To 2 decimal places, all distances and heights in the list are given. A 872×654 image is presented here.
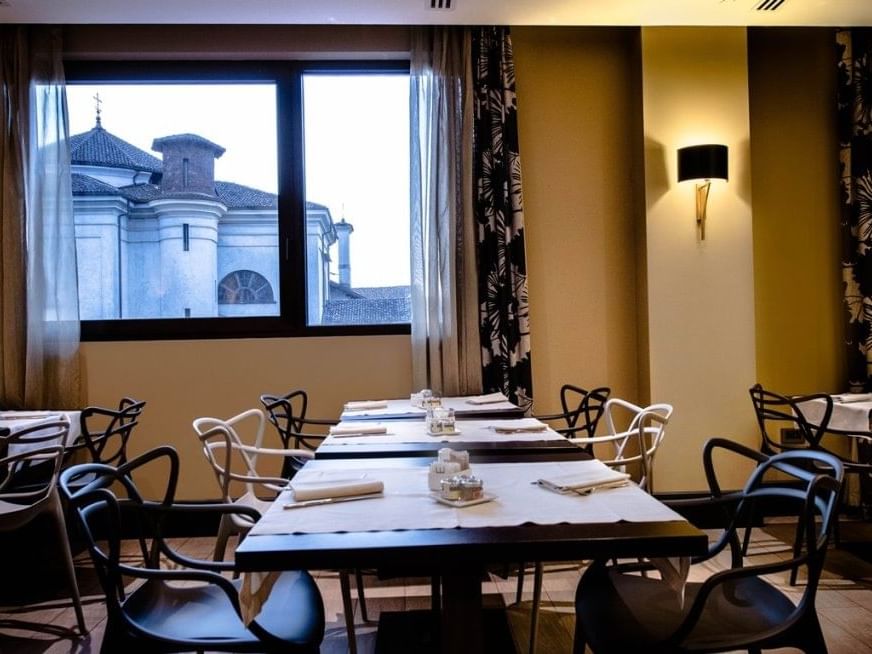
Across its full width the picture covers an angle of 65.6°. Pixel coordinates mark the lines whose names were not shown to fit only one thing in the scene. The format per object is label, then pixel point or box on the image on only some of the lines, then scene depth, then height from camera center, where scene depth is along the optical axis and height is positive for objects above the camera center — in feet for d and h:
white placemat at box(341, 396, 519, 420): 9.77 -1.16
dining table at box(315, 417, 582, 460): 6.79 -1.20
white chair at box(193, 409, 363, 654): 6.81 -1.67
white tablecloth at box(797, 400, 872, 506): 10.21 -1.42
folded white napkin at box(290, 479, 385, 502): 4.85 -1.12
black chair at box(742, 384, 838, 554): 10.10 -1.65
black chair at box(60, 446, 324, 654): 4.52 -2.05
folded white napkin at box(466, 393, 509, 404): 11.20 -1.13
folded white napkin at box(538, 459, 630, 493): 5.01 -1.15
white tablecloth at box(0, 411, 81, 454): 9.63 -1.22
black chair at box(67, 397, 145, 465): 9.93 -1.43
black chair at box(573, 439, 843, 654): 4.45 -2.07
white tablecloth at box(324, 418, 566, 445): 7.63 -1.20
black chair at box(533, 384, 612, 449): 10.68 -1.39
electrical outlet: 13.33 -2.16
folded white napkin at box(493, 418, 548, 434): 8.09 -1.16
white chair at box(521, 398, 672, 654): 7.10 -1.46
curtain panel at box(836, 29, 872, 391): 13.14 +2.70
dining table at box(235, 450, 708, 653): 3.84 -1.21
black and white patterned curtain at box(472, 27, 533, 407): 12.89 +2.12
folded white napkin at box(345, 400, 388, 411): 10.67 -1.13
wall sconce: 12.06 +2.97
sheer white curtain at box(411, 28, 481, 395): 12.78 +2.18
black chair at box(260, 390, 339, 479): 10.28 -1.45
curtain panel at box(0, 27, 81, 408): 12.34 +2.03
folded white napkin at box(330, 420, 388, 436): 8.16 -1.16
